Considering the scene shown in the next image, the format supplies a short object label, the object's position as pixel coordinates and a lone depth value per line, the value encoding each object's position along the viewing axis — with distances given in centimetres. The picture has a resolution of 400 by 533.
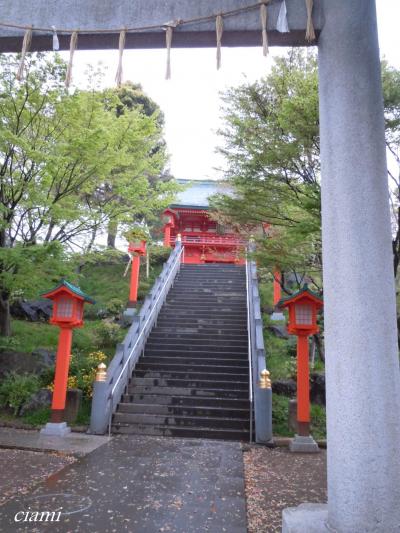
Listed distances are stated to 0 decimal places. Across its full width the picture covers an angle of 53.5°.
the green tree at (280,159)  689
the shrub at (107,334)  1289
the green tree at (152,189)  989
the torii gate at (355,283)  267
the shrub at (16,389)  920
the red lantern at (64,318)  860
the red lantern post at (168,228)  2336
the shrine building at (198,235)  2350
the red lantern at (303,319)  838
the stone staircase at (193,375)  884
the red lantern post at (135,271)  1608
